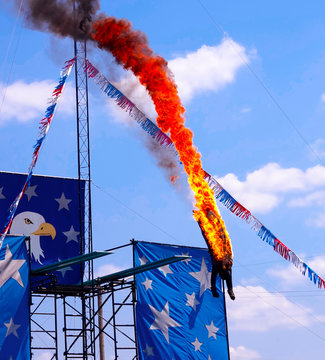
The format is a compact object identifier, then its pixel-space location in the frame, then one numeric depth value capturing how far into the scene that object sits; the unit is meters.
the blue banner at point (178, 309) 36.12
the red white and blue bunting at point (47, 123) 31.57
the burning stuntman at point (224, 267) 33.31
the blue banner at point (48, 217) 37.84
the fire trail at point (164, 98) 33.66
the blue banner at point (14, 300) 31.39
